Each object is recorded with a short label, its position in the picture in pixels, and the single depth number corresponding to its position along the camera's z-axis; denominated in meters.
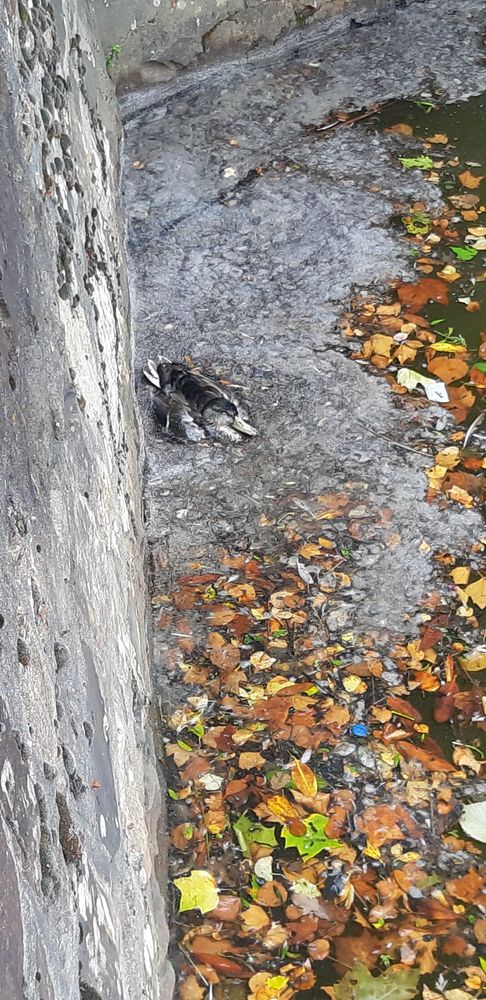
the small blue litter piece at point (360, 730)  3.10
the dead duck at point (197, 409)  4.06
